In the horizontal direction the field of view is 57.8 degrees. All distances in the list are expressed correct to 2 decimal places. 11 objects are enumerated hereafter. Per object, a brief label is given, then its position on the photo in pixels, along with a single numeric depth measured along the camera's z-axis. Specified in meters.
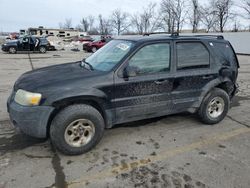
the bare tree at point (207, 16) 49.92
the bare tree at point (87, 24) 101.56
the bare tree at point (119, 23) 79.44
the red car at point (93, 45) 25.22
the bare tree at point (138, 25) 66.12
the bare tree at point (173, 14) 53.73
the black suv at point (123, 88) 3.22
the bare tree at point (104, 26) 85.44
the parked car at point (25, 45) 22.25
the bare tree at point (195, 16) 50.89
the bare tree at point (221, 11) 46.72
